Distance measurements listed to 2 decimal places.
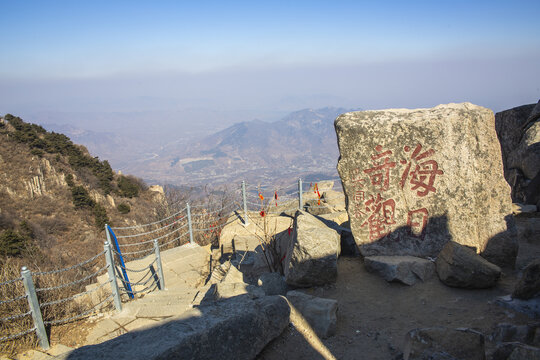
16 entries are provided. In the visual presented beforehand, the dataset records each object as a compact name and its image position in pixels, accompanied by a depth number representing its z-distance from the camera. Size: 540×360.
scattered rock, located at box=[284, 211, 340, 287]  4.23
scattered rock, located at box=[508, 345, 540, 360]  1.98
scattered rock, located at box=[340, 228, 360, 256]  5.37
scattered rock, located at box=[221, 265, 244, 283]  5.11
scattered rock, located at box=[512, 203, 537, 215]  6.92
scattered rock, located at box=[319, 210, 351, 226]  8.22
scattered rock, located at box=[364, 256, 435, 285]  4.30
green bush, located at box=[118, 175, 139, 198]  21.49
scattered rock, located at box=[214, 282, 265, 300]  3.99
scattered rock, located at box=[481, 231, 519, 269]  4.55
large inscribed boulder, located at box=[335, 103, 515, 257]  4.61
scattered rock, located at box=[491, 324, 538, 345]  2.61
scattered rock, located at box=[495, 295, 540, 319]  3.24
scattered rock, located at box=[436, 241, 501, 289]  3.88
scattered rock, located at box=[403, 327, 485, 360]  2.36
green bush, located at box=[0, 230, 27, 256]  12.06
